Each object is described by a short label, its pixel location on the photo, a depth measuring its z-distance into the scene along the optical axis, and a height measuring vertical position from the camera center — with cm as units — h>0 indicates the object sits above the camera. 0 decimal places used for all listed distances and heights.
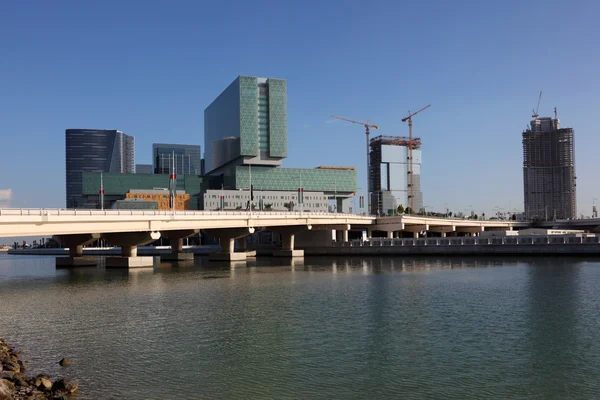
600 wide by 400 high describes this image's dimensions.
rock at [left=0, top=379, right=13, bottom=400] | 2027 -604
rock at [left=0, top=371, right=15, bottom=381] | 2350 -627
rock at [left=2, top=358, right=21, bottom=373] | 2549 -642
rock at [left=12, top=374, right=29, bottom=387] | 2341 -650
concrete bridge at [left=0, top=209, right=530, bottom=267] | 6266 -83
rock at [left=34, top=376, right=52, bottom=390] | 2327 -657
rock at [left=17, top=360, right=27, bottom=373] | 2622 -664
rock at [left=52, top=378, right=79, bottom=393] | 2295 -659
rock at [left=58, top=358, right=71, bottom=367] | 2762 -677
